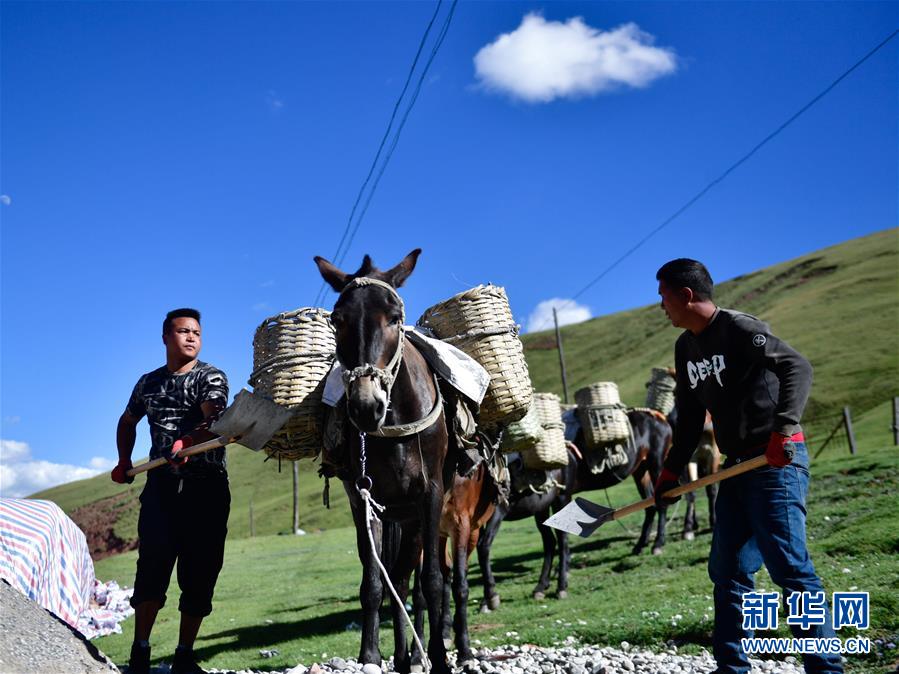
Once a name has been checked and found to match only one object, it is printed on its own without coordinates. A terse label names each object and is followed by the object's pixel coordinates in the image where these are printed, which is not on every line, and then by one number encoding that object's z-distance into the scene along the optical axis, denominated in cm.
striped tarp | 816
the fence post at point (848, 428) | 2833
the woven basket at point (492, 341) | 677
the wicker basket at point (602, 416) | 1406
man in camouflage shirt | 580
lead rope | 520
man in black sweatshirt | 438
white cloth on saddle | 596
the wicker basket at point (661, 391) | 1838
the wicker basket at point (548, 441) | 1173
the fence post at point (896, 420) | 2693
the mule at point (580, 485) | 1161
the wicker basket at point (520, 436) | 909
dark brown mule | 504
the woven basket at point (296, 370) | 595
